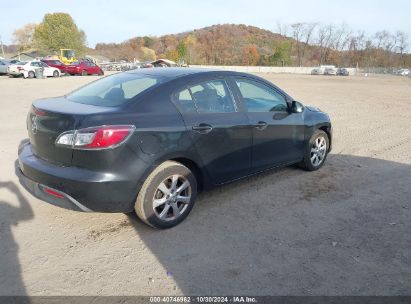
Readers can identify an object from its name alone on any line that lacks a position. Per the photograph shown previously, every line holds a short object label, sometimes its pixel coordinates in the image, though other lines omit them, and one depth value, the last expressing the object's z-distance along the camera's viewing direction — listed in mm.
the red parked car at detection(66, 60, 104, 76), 36125
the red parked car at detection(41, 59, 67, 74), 35844
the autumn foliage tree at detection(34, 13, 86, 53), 86688
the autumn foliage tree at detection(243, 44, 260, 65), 110312
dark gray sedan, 3270
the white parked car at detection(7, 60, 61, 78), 28562
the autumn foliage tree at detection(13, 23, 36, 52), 112375
